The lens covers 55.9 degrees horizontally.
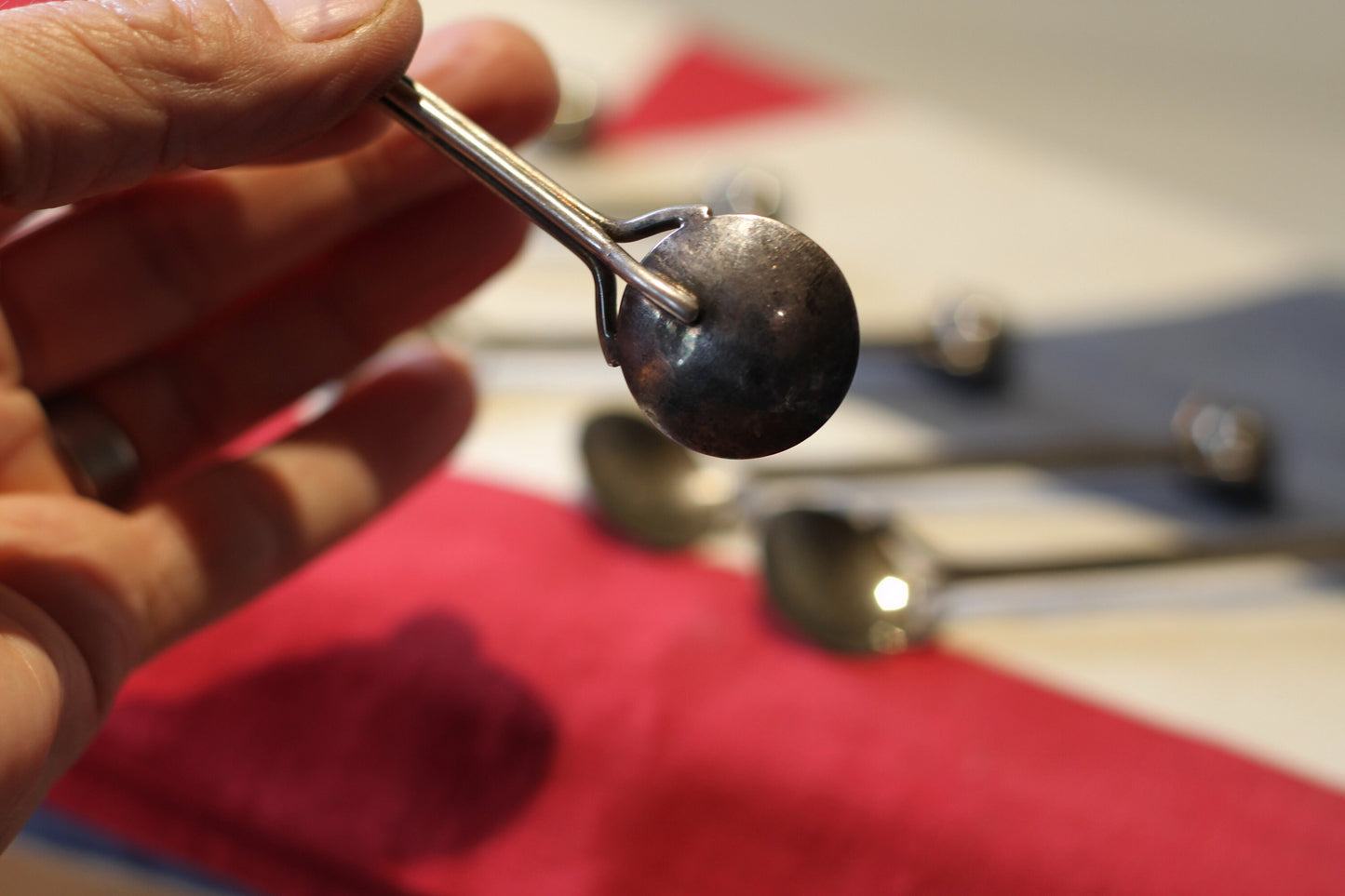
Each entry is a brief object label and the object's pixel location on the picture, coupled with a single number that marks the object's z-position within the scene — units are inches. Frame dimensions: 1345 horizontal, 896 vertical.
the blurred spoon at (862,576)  15.3
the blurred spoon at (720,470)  16.8
